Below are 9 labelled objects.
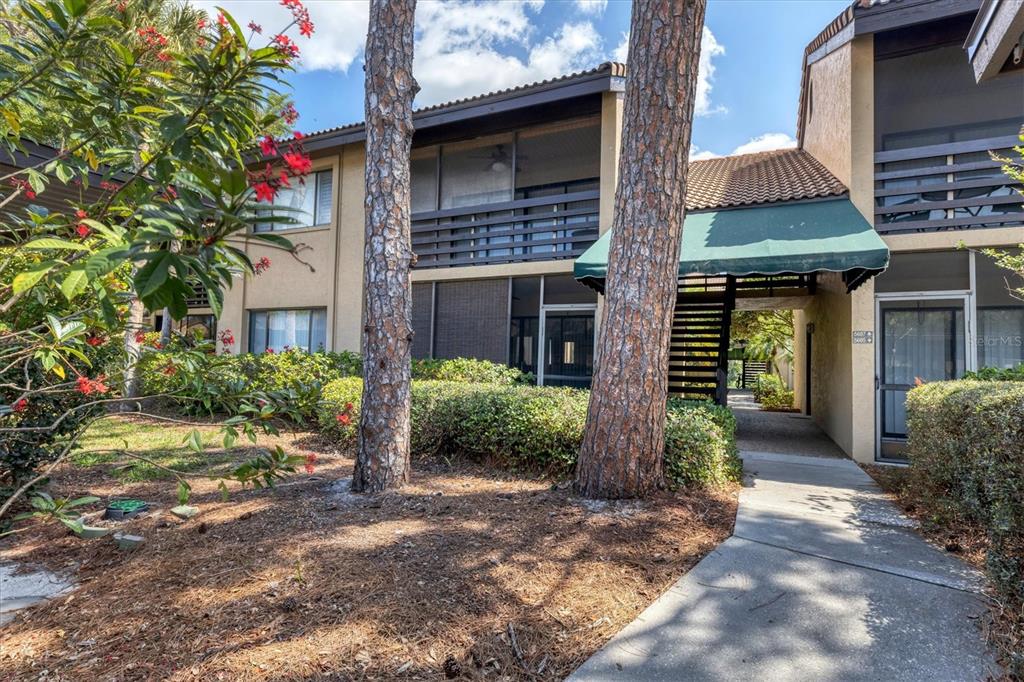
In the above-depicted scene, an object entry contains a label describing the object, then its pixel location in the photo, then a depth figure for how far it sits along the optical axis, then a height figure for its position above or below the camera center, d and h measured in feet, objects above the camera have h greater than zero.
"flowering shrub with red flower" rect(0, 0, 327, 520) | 4.84 +2.43
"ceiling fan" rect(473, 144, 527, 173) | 43.42 +17.55
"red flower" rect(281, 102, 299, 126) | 7.23 +3.52
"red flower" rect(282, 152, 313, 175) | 5.83 +2.31
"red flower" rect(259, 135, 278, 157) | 6.14 +2.60
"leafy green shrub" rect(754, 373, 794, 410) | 67.07 -4.16
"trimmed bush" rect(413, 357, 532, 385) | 34.63 -0.97
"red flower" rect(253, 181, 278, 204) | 5.20 +1.76
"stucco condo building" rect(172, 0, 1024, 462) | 27.71 +9.13
